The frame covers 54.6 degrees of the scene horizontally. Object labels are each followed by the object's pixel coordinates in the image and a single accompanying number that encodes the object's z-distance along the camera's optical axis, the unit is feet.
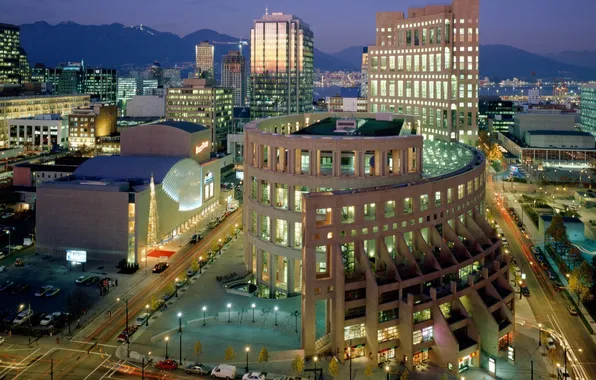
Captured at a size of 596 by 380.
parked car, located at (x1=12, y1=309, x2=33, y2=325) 195.83
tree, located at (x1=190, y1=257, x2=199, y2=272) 247.74
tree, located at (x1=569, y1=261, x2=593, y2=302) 216.54
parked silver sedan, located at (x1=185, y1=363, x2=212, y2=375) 164.14
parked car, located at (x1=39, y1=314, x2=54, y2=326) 195.62
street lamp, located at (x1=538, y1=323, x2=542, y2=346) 187.41
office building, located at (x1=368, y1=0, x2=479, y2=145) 435.12
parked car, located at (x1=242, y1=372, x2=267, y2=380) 158.30
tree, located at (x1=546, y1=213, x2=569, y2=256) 273.95
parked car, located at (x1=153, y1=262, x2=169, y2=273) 254.18
